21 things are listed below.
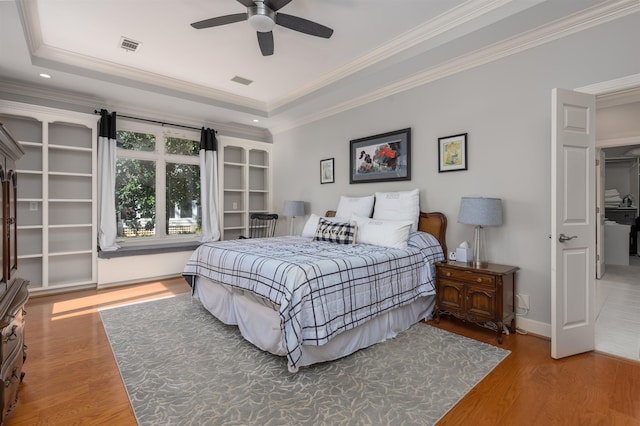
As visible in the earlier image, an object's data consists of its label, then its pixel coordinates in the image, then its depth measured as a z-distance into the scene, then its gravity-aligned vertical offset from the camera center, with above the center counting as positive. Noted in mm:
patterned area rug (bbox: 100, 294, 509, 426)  1713 -1128
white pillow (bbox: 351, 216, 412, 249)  3059 -215
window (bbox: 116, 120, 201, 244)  4730 +462
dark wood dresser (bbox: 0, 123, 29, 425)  1467 -454
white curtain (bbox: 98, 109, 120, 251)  4305 +420
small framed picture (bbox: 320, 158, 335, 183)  4828 +658
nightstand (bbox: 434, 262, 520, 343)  2619 -736
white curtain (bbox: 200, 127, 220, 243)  5238 +454
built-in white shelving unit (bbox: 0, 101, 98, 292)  3875 +223
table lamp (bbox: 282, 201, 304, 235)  5199 +61
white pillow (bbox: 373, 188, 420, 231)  3531 +67
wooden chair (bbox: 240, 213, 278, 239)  5922 -304
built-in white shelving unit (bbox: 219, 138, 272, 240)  5672 +545
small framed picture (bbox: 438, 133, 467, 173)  3250 +645
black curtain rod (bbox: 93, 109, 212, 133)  4451 +1433
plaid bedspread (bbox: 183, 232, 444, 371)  2078 -538
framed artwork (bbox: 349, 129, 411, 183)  3808 +724
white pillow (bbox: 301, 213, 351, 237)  4064 -185
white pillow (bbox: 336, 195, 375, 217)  3965 +76
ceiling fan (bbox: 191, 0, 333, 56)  2363 +1531
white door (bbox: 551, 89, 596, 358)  2326 -88
